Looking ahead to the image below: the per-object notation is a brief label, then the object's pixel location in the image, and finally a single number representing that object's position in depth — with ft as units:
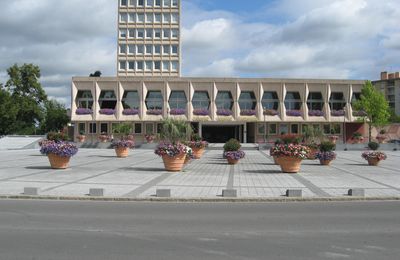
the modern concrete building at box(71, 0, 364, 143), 223.51
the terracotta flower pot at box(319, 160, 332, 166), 91.14
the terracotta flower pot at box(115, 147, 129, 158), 117.80
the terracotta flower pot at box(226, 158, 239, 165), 92.26
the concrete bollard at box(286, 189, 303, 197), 45.60
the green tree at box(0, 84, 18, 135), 240.53
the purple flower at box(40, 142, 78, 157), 74.84
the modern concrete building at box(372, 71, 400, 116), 439.22
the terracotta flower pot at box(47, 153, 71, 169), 75.30
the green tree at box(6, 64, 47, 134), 252.58
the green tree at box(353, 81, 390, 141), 214.07
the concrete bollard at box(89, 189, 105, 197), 45.31
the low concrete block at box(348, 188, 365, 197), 46.39
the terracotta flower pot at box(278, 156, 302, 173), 72.43
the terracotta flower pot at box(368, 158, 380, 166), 91.82
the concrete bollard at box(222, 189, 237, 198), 45.15
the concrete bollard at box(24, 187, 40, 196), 45.19
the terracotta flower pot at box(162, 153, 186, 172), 73.87
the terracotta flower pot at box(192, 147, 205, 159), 113.80
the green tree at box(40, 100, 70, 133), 334.44
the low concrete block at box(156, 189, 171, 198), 44.74
